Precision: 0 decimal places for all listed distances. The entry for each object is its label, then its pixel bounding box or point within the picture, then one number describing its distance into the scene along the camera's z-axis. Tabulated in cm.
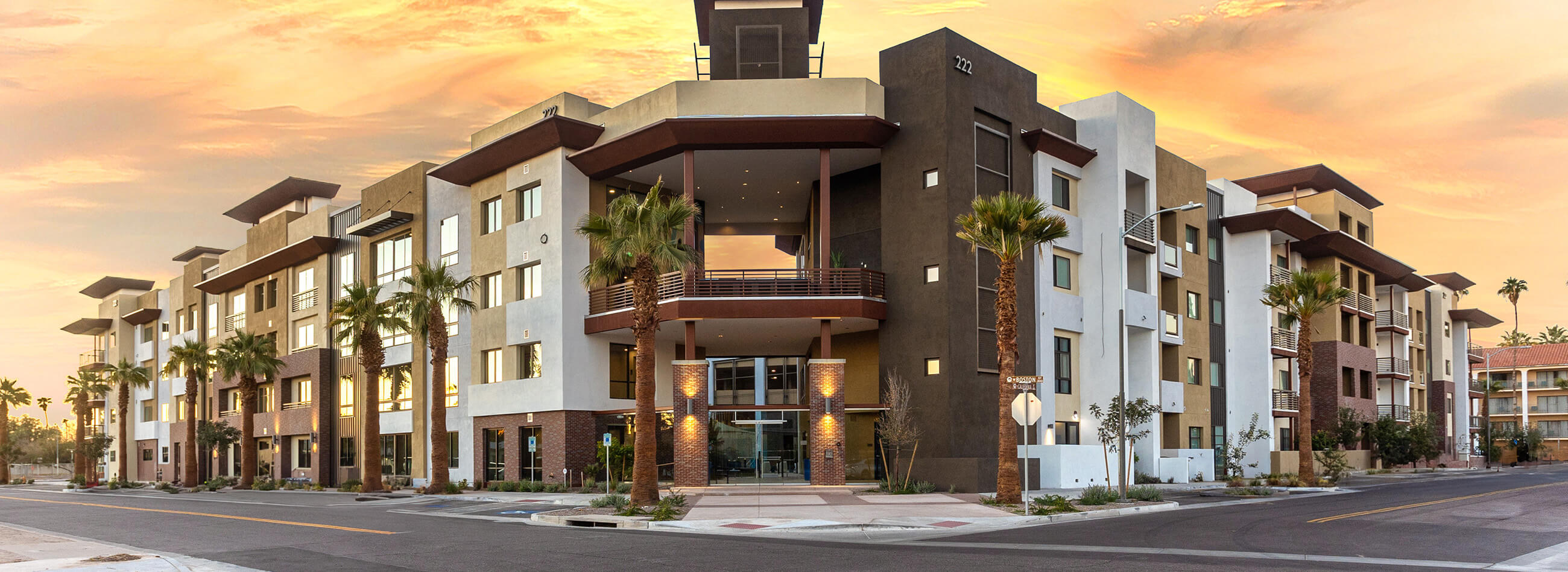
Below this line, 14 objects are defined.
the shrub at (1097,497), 3184
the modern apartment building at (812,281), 4069
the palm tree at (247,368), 6184
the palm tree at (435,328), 4478
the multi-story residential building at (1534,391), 12112
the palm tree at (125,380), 7706
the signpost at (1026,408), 2797
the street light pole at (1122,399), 3334
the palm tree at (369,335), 4747
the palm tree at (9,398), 9512
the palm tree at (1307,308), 4622
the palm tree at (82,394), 8775
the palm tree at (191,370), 6625
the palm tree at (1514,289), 12712
